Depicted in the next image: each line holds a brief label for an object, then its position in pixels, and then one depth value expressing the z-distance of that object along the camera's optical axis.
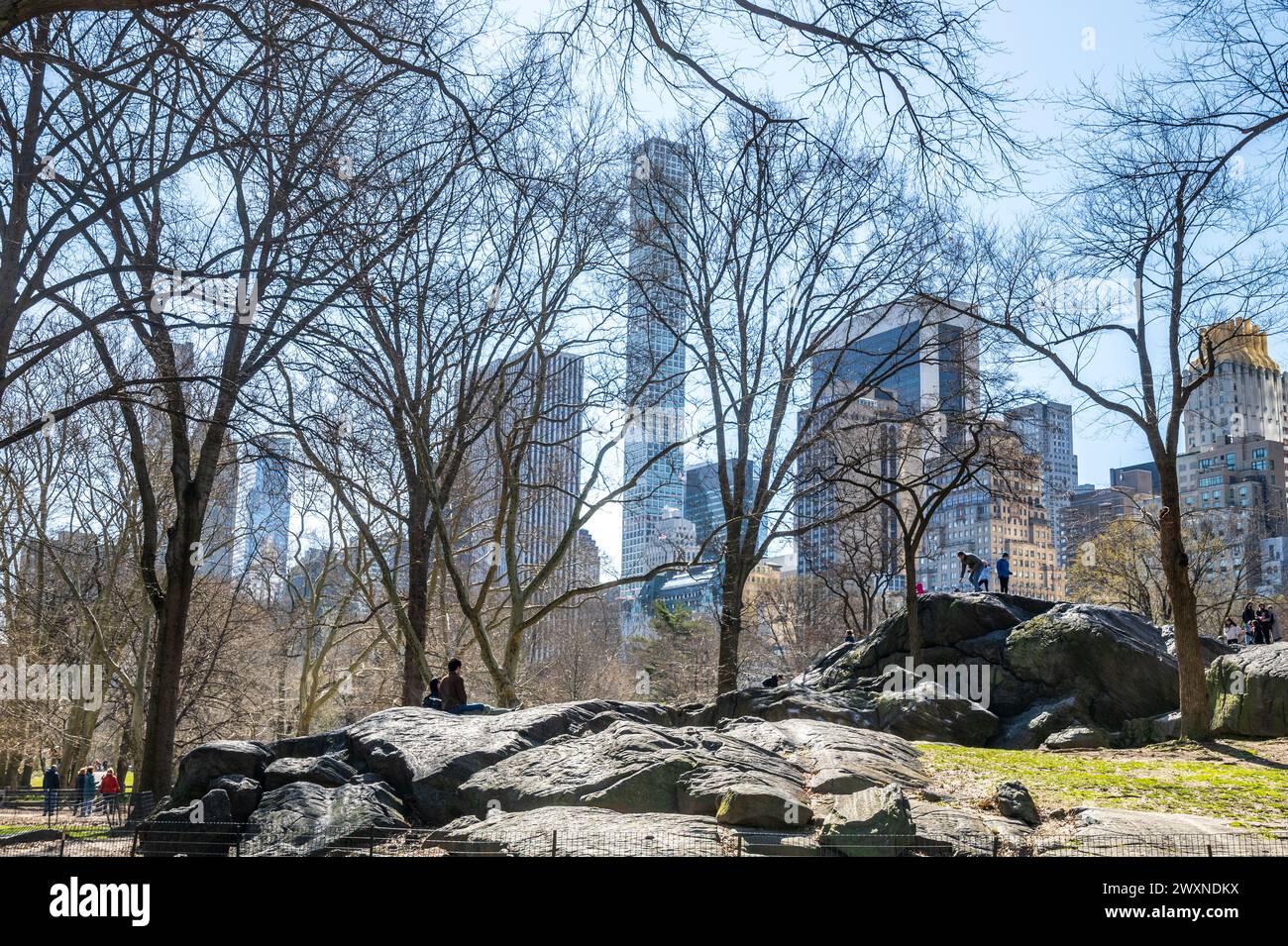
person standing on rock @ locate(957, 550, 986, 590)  24.00
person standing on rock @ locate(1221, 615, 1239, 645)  32.39
